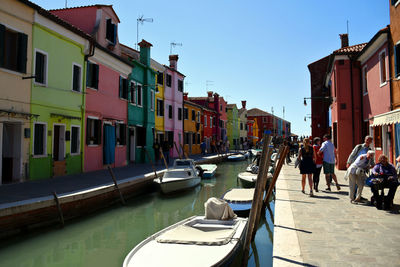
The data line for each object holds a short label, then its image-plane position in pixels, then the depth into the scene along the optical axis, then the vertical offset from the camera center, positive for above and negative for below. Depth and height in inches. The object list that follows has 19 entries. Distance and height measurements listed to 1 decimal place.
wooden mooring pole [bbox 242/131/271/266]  187.6 -26.1
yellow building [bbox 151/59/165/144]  991.0 +142.6
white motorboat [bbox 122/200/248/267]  174.6 -60.6
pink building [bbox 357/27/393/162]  473.1 +101.1
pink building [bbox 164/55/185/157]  1089.6 +161.2
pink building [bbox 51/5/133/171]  616.4 +124.0
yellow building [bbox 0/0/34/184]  417.1 +77.2
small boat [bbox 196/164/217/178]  762.8 -55.9
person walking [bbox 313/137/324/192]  381.3 -22.2
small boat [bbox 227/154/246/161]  1283.2 -39.2
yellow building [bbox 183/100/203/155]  1291.1 +85.6
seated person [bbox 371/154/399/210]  265.4 -27.5
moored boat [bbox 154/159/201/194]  534.3 -53.5
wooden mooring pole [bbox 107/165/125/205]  436.7 -65.9
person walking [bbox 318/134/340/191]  372.2 -11.1
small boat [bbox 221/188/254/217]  339.3 -60.8
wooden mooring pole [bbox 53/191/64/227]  326.6 -63.7
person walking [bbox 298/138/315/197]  359.3 -13.0
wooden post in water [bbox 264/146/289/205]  337.7 -24.0
